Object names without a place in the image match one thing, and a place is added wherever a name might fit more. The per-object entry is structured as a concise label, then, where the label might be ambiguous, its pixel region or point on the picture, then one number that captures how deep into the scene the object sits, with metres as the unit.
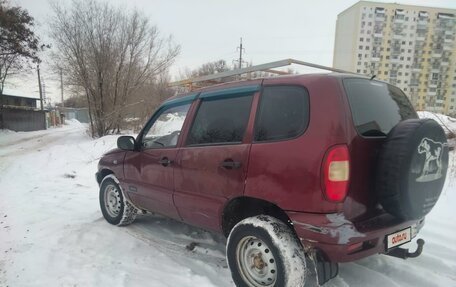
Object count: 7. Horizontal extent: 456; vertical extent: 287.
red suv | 2.37
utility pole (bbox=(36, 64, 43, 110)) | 37.42
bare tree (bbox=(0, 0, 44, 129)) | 20.72
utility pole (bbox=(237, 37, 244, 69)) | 41.68
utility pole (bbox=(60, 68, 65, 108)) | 19.02
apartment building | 57.53
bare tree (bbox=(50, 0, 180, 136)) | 17.80
